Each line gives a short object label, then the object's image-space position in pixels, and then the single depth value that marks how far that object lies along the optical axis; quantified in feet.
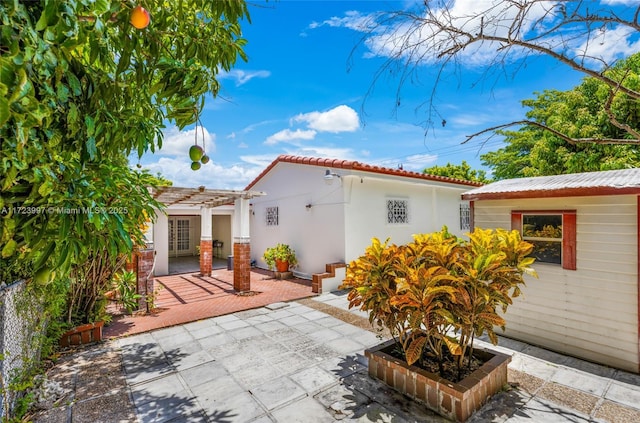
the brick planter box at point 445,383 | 11.04
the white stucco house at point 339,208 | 33.83
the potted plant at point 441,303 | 11.37
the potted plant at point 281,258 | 39.11
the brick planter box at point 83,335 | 17.99
